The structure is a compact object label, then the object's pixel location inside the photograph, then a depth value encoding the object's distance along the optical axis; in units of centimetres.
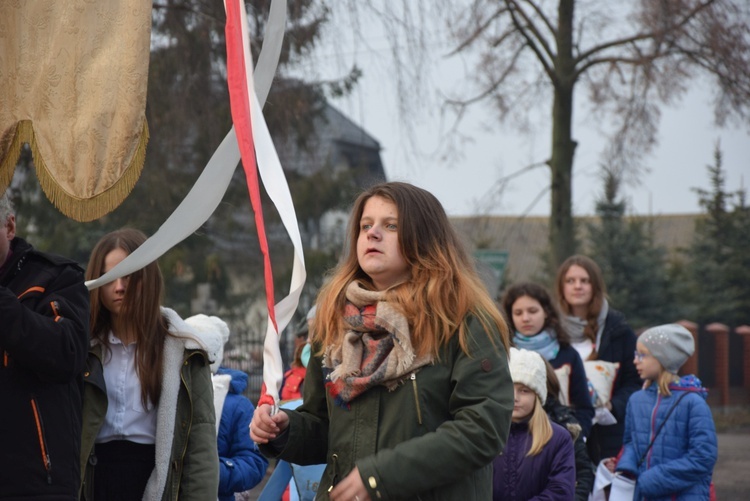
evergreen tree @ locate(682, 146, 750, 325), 2833
